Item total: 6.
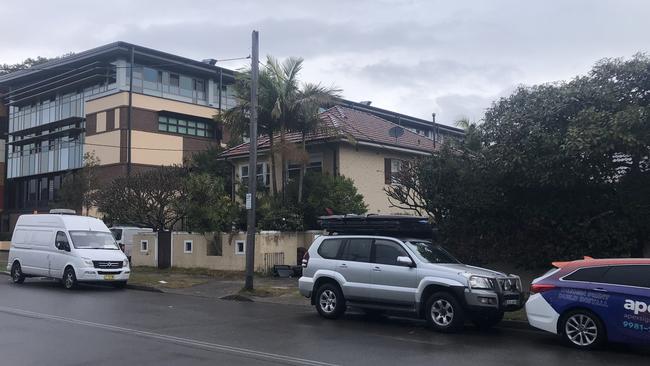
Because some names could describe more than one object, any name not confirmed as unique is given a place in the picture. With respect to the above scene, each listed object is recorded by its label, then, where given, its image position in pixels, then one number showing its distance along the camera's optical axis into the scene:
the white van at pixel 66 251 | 19.33
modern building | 42.19
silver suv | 11.22
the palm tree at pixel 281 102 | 23.70
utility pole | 17.64
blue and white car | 9.34
